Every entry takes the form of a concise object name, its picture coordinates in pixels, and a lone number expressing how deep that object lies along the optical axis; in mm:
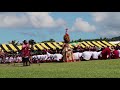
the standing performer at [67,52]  21108
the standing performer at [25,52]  18516
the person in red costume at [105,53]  23364
